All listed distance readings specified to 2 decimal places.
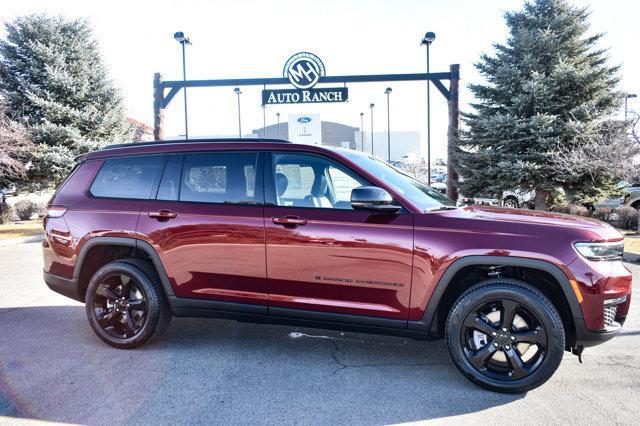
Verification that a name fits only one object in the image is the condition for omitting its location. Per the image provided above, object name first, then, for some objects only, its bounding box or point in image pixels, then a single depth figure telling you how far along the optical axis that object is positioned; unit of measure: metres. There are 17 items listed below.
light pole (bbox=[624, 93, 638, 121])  14.14
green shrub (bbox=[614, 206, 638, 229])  13.08
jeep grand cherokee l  3.35
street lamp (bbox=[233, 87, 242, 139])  35.33
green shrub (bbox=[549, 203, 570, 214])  15.25
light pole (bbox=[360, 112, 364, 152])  52.95
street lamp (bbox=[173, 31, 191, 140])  13.72
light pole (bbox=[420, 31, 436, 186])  13.16
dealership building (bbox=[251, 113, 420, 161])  61.24
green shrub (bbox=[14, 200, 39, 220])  16.48
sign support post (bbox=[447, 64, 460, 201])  12.23
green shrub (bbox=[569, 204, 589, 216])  14.61
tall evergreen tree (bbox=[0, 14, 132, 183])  14.85
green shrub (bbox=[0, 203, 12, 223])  15.59
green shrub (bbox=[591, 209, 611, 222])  14.23
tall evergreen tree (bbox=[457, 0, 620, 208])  13.55
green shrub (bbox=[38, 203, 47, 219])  17.41
